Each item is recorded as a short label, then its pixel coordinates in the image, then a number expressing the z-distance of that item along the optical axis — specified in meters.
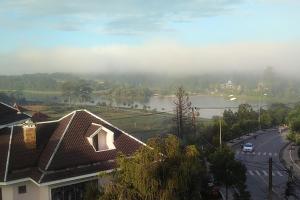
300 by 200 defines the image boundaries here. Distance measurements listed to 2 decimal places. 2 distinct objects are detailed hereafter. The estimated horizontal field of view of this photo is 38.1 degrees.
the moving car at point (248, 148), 43.43
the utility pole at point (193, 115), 36.83
